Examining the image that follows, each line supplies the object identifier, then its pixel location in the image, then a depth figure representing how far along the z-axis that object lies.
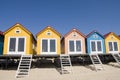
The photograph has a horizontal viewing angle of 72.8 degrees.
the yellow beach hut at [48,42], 9.94
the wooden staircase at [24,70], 7.35
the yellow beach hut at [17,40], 9.53
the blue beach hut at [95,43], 10.88
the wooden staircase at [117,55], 10.05
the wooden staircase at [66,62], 8.21
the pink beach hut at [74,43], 10.48
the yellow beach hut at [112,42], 11.24
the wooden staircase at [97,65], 8.73
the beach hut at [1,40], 10.03
